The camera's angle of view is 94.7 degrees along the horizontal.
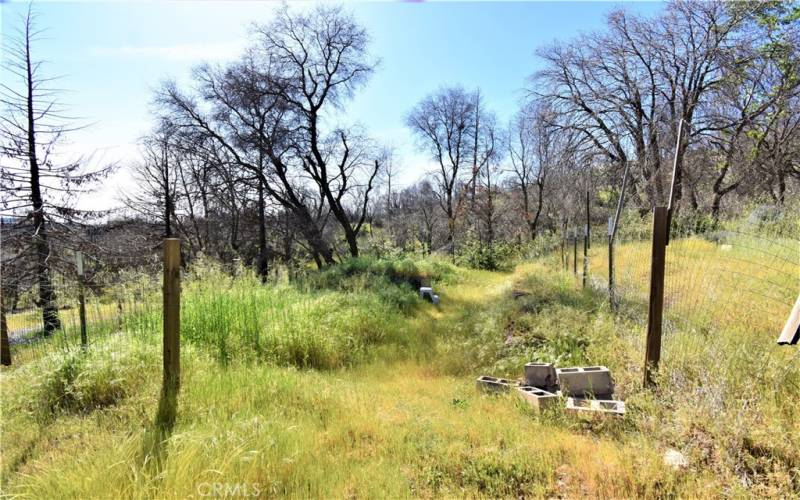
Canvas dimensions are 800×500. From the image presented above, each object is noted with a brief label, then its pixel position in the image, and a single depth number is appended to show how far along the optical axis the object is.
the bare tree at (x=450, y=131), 25.58
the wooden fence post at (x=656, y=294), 3.19
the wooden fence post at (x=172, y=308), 3.11
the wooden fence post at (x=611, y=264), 5.59
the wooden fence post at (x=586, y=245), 7.82
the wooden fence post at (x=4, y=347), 5.34
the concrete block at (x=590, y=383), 3.34
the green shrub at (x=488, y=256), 18.06
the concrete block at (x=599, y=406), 2.89
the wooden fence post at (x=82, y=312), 4.32
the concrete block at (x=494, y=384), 3.76
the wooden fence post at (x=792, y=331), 1.55
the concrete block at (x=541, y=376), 3.70
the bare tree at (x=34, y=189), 7.72
